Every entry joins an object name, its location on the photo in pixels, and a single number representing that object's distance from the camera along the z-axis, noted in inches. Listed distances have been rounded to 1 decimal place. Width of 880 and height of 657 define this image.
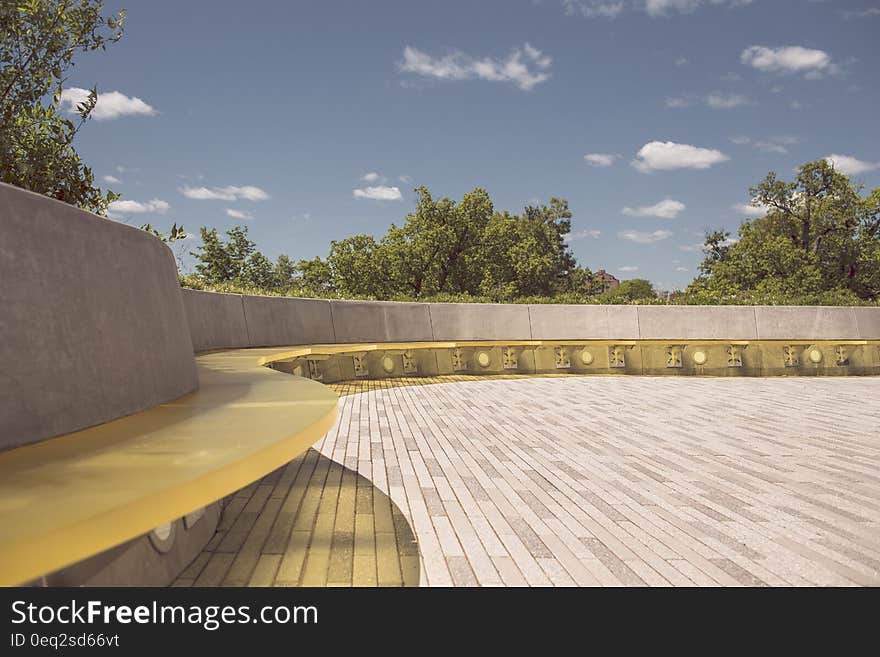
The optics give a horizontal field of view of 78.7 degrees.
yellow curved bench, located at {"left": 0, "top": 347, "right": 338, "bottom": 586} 48.3
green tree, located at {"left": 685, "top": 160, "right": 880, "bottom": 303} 1375.5
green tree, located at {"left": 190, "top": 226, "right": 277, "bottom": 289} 2083.5
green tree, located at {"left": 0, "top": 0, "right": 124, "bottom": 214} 261.6
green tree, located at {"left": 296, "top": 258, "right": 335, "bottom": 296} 1806.1
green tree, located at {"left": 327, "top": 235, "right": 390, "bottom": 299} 1595.7
